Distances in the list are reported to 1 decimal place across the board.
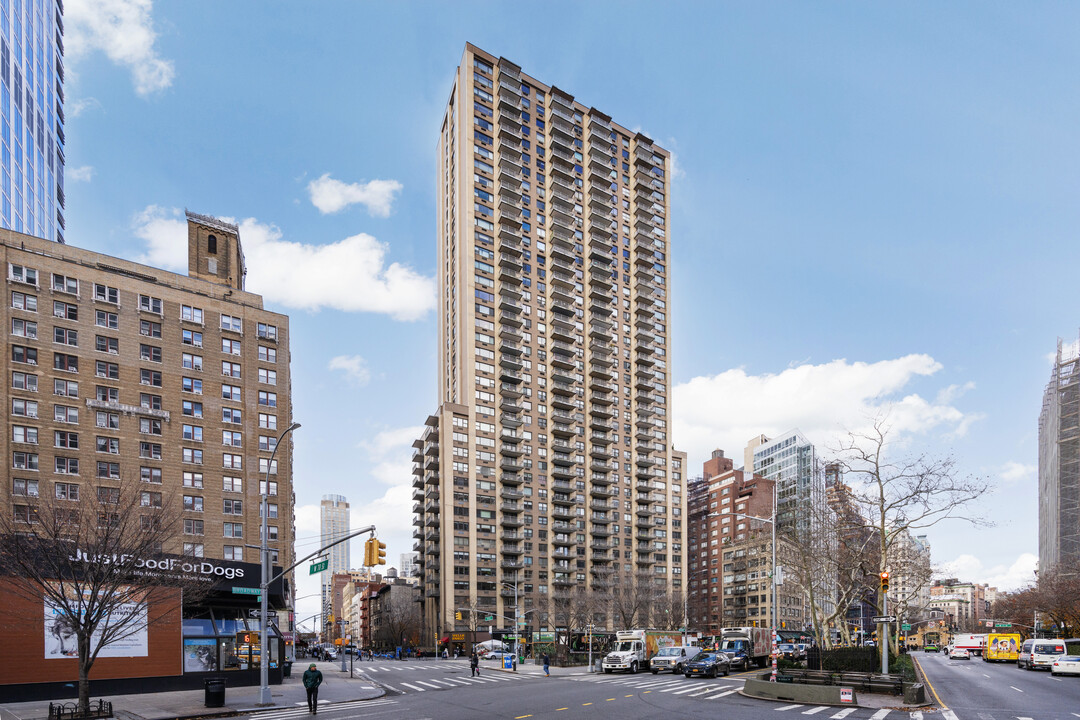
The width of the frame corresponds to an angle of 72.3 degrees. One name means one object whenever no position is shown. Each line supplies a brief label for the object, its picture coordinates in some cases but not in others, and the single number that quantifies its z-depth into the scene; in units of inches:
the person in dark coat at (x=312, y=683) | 1083.9
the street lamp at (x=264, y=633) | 1234.0
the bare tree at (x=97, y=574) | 1099.3
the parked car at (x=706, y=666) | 1819.6
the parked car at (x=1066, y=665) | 1807.3
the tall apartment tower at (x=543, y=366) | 4722.0
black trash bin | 1181.1
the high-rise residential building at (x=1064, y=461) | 3565.5
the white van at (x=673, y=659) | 2027.8
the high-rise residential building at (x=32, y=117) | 2856.8
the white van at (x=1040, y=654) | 2107.8
